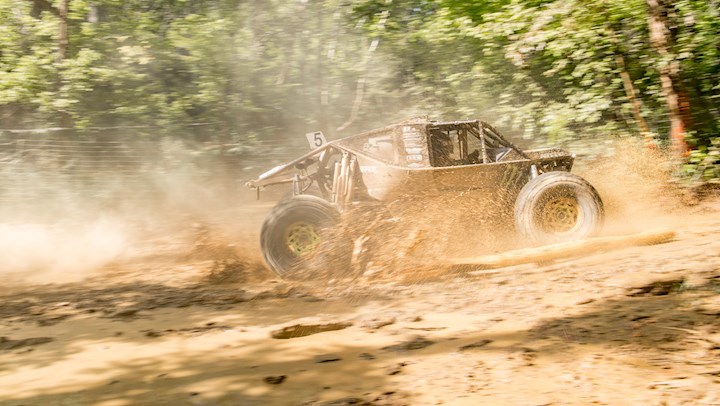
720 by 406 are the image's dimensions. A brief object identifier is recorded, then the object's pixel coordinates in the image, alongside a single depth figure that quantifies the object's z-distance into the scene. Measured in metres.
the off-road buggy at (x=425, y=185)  7.30
